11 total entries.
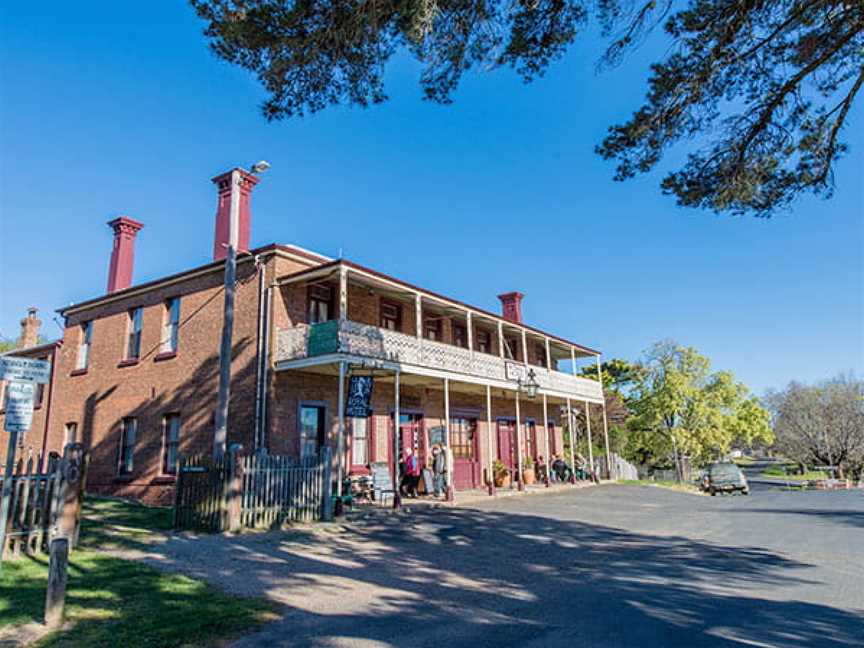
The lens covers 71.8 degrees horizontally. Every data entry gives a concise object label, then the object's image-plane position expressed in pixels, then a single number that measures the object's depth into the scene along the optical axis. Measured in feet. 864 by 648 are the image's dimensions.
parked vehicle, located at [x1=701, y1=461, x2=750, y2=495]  87.04
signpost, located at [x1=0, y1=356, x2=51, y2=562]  21.31
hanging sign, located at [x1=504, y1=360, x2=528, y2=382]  67.01
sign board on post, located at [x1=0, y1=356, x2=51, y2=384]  21.53
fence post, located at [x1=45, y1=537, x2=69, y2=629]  17.85
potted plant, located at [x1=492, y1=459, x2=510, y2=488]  71.67
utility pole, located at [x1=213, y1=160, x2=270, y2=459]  41.37
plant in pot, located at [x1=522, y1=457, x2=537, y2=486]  76.07
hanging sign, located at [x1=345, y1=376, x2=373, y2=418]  45.98
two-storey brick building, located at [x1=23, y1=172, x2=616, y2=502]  49.24
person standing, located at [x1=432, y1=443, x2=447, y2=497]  57.00
